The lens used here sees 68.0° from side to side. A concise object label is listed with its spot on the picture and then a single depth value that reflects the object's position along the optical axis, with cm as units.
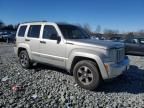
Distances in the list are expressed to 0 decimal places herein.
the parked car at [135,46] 761
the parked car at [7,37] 1631
